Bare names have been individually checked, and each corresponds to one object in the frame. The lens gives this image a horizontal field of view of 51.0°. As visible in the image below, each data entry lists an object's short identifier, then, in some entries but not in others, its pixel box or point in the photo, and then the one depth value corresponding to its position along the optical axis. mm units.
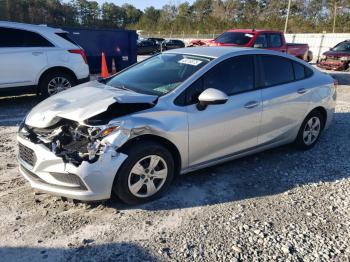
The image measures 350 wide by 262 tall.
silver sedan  3449
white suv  7457
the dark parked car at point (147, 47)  29017
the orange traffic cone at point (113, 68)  10348
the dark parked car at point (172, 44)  31269
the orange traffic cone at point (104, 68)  9719
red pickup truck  11742
